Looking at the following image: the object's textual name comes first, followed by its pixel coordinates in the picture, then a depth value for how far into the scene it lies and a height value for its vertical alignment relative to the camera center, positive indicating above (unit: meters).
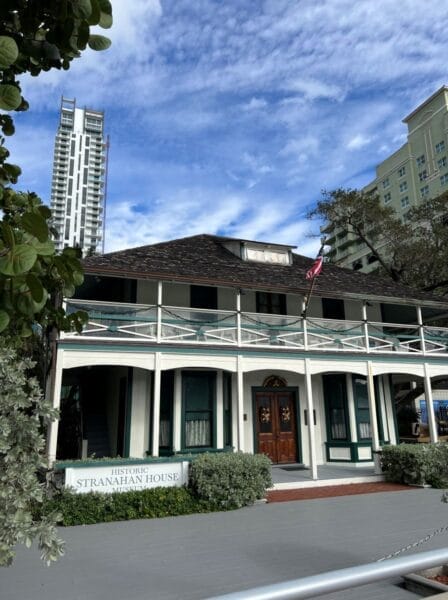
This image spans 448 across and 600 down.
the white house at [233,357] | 13.88 +2.01
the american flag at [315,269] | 14.91 +4.64
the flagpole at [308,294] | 15.39 +4.04
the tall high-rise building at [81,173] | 162.50 +85.37
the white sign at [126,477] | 10.23 -1.06
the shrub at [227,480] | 10.80 -1.21
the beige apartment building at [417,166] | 67.94 +37.84
